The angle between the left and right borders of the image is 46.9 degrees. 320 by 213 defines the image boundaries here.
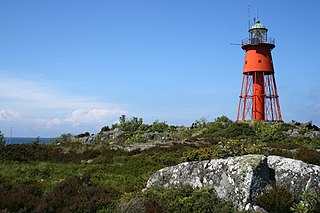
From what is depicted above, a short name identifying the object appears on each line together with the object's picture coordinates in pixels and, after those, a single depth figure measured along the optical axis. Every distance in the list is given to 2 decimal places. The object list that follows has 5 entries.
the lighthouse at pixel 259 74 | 46.62
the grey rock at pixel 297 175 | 10.52
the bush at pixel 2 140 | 26.61
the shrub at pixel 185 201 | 9.80
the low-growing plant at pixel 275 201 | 9.67
